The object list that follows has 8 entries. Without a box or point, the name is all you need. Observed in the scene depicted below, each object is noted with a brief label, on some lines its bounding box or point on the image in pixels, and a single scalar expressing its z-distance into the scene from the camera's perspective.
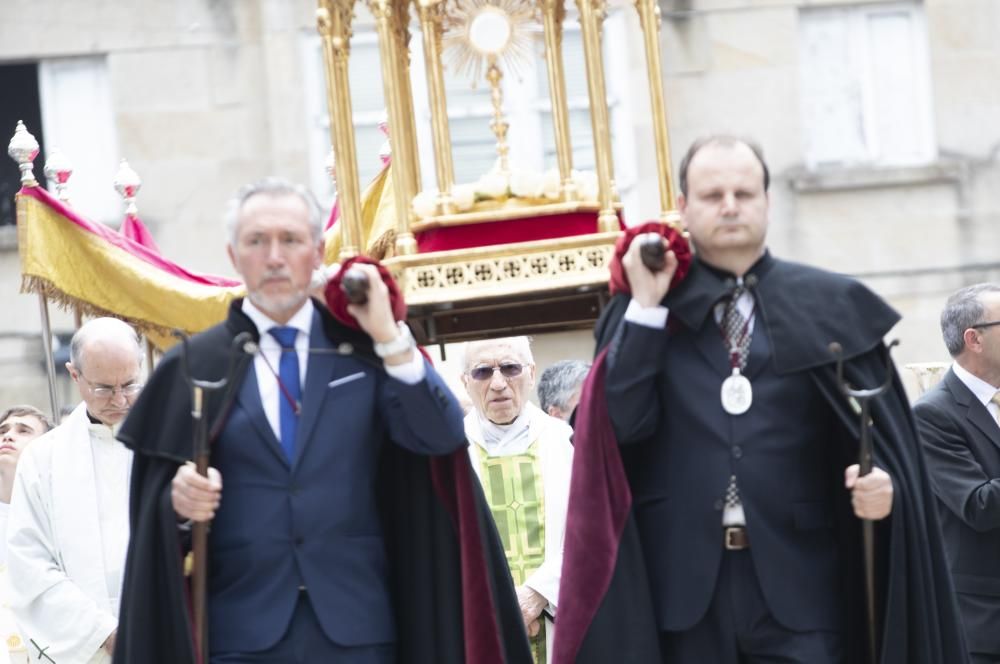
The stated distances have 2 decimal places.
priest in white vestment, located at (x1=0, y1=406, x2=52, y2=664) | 18.39
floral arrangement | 14.20
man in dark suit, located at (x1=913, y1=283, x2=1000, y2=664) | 15.91
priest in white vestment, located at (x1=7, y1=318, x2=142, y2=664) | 15.12
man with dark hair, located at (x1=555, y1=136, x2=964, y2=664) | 11.76
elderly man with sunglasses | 16.37
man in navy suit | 11.51
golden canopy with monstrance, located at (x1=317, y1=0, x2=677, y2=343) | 13.93
